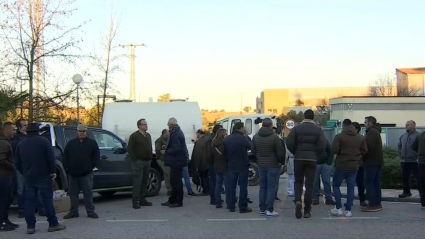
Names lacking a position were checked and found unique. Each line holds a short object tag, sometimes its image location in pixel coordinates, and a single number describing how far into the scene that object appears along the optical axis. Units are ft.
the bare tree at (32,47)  51.55
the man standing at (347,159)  30.83
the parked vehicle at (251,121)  56.90
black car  35.63
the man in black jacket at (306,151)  29.96
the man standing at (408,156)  37.96
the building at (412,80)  213.25
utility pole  96.38
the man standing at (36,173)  26.78
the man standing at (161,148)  42.93
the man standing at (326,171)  35.19
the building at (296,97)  290.35
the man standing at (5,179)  27.14
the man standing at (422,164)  32.83
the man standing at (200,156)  40.88
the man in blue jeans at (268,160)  31.17
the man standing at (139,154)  35.42
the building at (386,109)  157.38
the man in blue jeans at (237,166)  32.65
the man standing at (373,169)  32.55
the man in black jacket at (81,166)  30.94
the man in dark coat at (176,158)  35.04
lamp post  52.60
